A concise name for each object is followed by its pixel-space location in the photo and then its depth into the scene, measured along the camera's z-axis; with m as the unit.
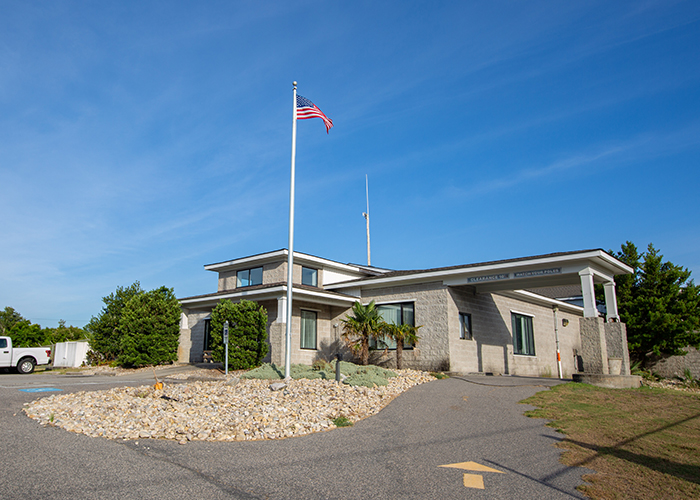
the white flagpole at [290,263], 13.62
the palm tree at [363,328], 17.91
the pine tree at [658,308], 21.28
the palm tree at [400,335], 17.50
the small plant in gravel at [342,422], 8.64
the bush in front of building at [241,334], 17.50
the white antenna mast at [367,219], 35.42
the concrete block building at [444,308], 15.88
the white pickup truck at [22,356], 20.30
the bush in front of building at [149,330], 20.23
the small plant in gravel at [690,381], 20.85
